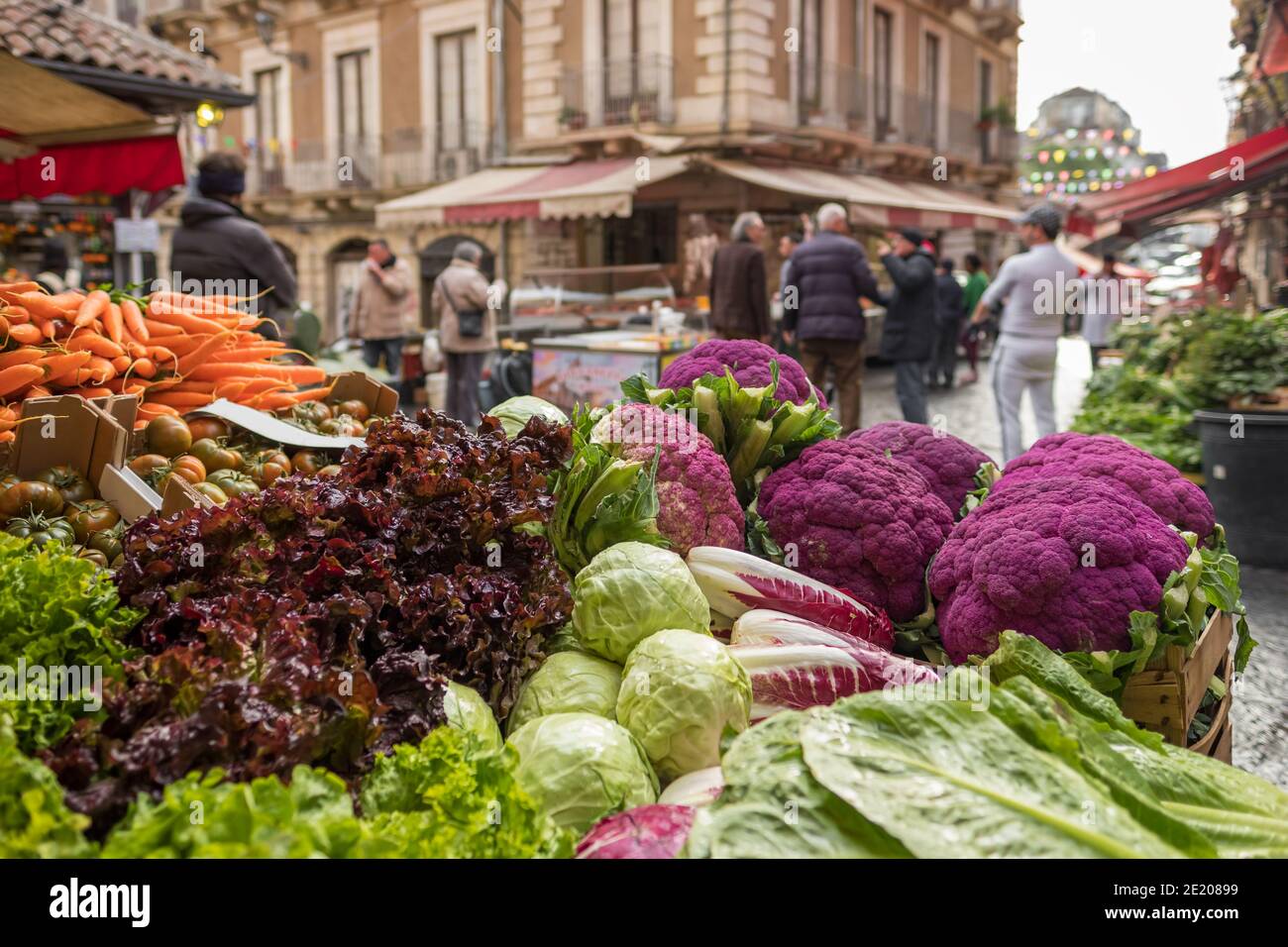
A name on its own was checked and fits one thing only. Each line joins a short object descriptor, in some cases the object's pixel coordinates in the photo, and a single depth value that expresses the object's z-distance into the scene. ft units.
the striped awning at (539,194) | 47.62
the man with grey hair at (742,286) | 32.42
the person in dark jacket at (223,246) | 19.43
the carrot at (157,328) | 11.19
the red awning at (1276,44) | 32.09
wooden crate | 6.73
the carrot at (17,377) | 9.41
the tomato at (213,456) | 9.62
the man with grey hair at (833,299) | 29.07
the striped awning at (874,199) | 52.34
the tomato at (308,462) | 10.00
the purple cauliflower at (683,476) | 8.09
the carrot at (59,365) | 9.80
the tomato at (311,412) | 11.50
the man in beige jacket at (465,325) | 31.24
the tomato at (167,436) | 9.57
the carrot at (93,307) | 10.40
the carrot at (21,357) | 9.66
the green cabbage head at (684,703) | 6.12
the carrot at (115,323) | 10.61
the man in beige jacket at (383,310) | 38.01
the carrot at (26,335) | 9.79
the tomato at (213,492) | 8.72
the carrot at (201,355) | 11.25
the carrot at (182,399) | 10.95
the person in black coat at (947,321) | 49.08
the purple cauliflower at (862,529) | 8.05
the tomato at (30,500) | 7.91
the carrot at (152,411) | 10.12
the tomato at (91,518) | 7.98
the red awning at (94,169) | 23.86
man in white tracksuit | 24.63
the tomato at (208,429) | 10.16
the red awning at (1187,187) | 34.24
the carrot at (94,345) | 10.18
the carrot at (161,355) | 10.96
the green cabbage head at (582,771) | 5.55
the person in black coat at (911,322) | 31.24
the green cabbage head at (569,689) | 6.57
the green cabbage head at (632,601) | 6.97
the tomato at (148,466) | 9.08
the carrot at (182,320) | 11.45
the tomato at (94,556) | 7.48
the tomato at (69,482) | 8.27
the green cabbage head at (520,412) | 9.39
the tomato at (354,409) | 12.31
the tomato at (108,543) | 7.89
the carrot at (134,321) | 10.88
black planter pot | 19.75
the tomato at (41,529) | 7.56
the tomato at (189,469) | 9.04
